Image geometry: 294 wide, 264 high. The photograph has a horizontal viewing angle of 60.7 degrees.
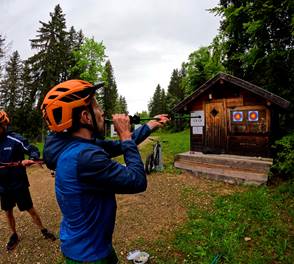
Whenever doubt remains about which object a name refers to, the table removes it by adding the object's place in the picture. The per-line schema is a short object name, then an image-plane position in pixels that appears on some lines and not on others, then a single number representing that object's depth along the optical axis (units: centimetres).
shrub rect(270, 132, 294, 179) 805
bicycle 1172
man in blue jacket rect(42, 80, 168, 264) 175
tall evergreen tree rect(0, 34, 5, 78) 2544
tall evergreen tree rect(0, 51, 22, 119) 3794
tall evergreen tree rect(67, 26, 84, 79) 3775
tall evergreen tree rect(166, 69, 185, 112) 5417
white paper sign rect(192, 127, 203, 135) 1283
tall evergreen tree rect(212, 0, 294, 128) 964
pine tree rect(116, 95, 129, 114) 9515
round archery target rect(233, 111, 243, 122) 1124
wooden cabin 1041
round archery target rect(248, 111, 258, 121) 1078
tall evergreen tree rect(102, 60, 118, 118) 5125
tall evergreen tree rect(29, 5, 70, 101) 3122
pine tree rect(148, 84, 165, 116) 5887
